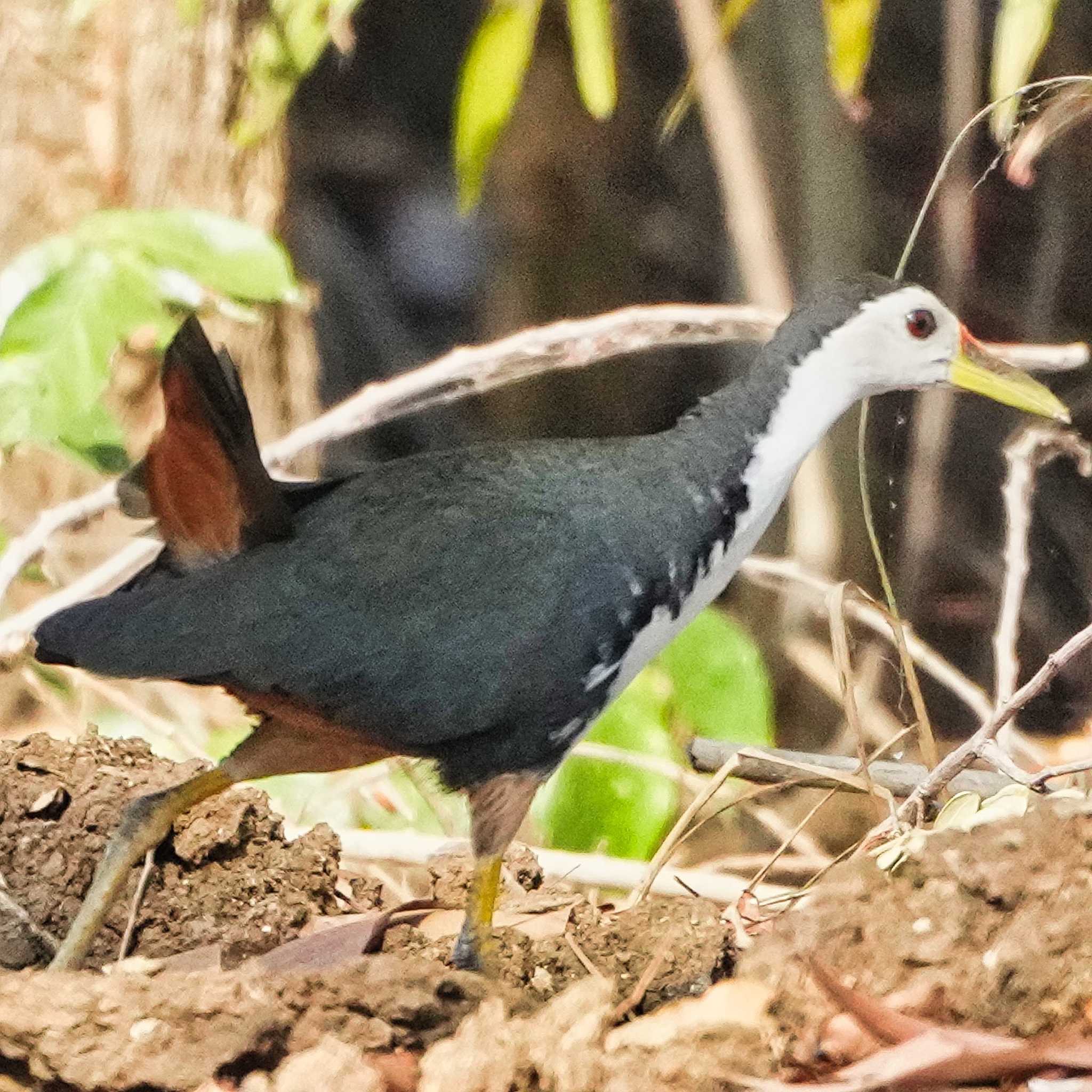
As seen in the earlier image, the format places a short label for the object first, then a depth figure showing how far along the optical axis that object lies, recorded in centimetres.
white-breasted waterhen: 850
